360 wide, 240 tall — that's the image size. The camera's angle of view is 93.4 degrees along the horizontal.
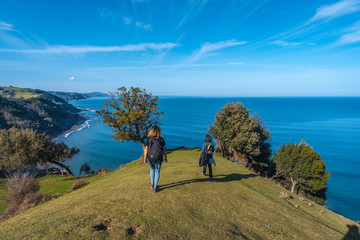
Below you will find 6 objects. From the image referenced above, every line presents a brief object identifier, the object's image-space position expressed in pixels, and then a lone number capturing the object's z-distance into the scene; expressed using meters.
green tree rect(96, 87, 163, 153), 28.27
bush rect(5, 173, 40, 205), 13.81
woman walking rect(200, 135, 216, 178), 12.73
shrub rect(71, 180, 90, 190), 17.68
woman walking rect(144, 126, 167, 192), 8.92
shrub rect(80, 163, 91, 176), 37.03
